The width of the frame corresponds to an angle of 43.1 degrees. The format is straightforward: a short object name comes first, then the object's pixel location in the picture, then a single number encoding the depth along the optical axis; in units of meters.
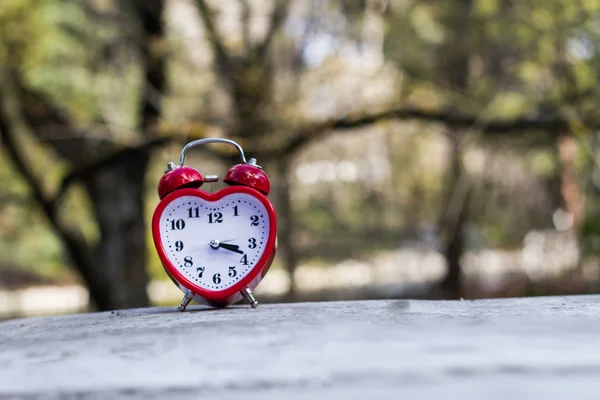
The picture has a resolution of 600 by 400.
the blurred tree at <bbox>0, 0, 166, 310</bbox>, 7.46
